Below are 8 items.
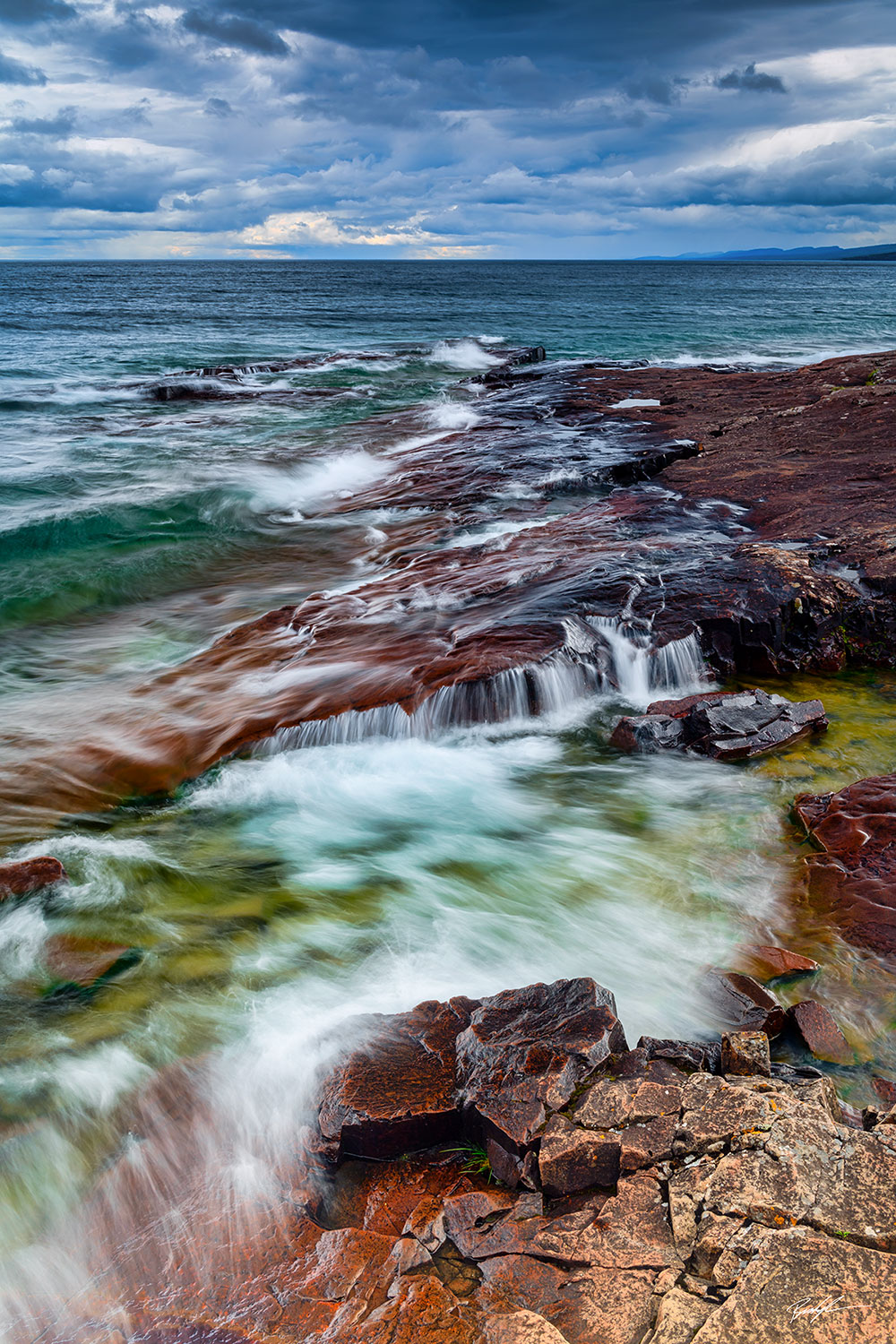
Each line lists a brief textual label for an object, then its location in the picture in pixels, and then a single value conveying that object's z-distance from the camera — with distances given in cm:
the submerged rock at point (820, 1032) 358
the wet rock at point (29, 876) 496
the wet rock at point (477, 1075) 302
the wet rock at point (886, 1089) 337
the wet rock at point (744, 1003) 370
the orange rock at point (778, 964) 420
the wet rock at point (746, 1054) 317
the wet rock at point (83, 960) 450
